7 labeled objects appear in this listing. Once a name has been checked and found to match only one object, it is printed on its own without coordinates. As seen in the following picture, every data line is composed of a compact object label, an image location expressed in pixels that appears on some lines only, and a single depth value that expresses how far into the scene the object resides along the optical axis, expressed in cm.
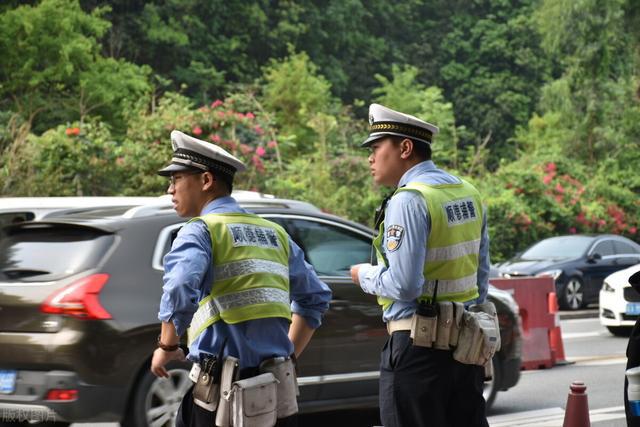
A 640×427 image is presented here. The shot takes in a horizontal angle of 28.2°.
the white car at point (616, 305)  1605
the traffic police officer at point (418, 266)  485
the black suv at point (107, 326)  713
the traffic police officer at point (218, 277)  441
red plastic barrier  1277
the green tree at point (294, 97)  3438
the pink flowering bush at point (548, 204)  2739
